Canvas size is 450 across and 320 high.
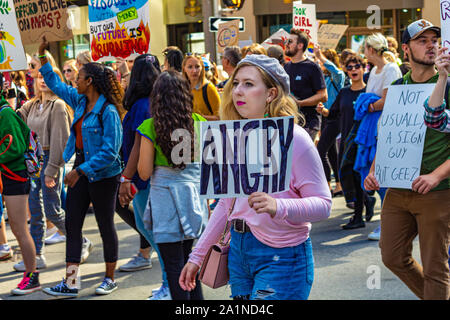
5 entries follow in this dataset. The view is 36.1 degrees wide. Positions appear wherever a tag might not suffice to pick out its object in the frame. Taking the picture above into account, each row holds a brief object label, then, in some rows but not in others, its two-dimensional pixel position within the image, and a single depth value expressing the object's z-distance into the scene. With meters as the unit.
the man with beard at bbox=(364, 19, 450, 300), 4.05
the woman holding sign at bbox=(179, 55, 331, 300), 2.98
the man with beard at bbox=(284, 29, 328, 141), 7.89
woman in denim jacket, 5.41
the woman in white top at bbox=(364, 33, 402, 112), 6.57
